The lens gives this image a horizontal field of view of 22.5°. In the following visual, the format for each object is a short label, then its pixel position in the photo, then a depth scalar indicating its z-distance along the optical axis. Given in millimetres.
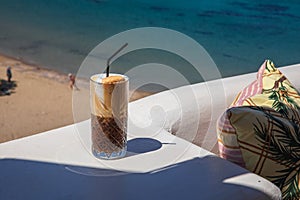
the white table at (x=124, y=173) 1291
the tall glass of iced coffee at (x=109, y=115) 1372
